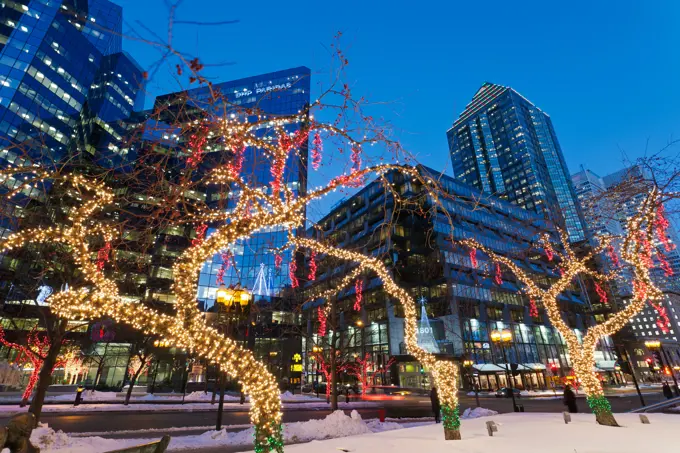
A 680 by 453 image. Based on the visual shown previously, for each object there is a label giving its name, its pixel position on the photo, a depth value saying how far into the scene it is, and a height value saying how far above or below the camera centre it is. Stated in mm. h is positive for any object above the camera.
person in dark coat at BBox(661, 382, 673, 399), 24427 -2212
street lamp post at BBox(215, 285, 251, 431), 11711 +2475
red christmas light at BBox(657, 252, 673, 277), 10472 +2983
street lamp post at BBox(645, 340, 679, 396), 23516 +1125
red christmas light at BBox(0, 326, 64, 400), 19181 +947
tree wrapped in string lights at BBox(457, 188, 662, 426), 10000 +2169
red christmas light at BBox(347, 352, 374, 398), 38388 -111
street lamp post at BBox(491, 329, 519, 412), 21109 +1765
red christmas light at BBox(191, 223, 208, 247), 7899 +3339
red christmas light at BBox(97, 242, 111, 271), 7002 +2712
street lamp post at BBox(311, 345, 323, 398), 29445 +1772
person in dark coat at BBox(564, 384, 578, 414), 14570 -1472
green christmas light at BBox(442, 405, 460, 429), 8578 -1259
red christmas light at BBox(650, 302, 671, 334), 11680 +1836
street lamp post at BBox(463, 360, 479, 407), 38912 -354
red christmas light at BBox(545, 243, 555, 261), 12299 +4075
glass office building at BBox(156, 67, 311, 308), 49594 +15036
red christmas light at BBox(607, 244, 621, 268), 11414 +3775
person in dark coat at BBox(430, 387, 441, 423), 14825 -1544
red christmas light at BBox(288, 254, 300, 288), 13099 +3979
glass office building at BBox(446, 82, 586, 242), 128000 +87773
